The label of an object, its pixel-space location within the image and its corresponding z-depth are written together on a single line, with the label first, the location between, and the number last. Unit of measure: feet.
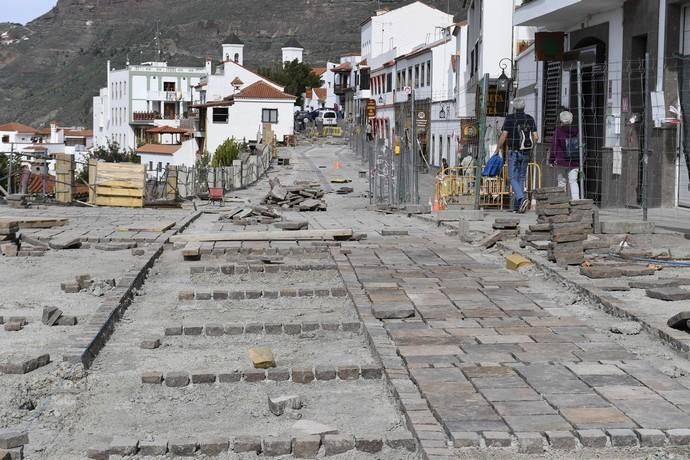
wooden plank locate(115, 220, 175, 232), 57.11
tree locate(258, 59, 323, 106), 368.93
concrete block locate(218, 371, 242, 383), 22.66
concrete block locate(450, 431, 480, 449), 17.51
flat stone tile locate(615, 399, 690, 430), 18.45
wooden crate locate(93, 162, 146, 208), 84.43
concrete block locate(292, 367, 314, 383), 22.65
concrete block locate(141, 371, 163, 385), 22.43
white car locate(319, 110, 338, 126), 297.24
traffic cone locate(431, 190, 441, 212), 70.00
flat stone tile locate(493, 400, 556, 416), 19.21
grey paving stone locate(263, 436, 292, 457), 17.75
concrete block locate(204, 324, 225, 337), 27.89
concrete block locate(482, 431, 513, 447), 17.54
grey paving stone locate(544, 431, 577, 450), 17.51
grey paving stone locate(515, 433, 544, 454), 17.40
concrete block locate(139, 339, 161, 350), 26.20
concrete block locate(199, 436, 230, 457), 17.87
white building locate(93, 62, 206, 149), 349.20
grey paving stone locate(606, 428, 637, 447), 17.61
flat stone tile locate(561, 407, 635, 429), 18.37
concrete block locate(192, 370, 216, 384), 22.53
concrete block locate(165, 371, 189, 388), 22.31
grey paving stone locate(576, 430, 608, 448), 17.56
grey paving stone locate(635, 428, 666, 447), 17.65
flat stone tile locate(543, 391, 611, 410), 19.70
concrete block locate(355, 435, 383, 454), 18.02
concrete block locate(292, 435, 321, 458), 17.74
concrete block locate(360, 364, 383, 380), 23.06
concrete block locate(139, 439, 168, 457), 17.74
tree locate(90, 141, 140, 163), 287.55
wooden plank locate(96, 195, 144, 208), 84.74
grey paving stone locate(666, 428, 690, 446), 17.66
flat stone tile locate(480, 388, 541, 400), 20.20
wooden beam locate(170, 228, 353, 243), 48.29
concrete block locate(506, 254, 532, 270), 39.01
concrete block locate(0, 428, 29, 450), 17.88
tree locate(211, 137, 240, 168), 168.25
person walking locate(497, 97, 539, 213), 62.39
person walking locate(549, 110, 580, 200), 57.41
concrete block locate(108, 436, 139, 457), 17.62
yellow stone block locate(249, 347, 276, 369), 23.39
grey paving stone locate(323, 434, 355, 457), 17.87
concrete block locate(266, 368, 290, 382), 22.81
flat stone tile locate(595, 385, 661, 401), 20.31
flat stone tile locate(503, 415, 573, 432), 18.21
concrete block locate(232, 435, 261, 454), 17.88
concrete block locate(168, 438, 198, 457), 17.81
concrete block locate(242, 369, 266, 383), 22.76
